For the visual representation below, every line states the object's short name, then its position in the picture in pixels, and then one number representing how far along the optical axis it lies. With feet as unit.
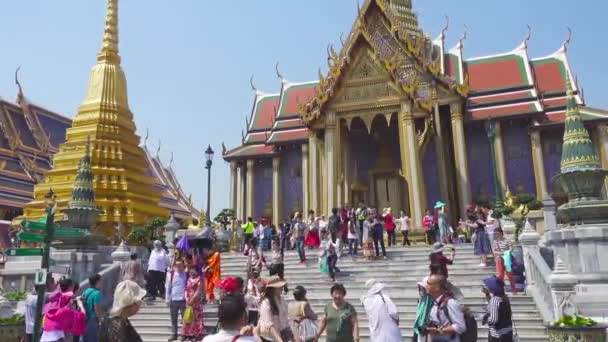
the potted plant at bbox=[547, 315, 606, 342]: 18.90
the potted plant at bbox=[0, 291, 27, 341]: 22.27
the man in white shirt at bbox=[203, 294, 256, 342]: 9.23
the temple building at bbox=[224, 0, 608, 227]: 67.31
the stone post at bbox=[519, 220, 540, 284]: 33.53
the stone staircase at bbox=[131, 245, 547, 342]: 27.83
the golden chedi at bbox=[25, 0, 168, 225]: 77.56
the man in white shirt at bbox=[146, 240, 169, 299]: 38.32
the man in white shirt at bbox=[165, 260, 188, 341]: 28.50
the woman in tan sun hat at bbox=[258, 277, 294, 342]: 15.03
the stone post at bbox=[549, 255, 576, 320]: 23.31
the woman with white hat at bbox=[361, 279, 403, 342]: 15.83
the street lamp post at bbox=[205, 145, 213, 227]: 59.52
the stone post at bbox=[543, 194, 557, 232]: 44.93
